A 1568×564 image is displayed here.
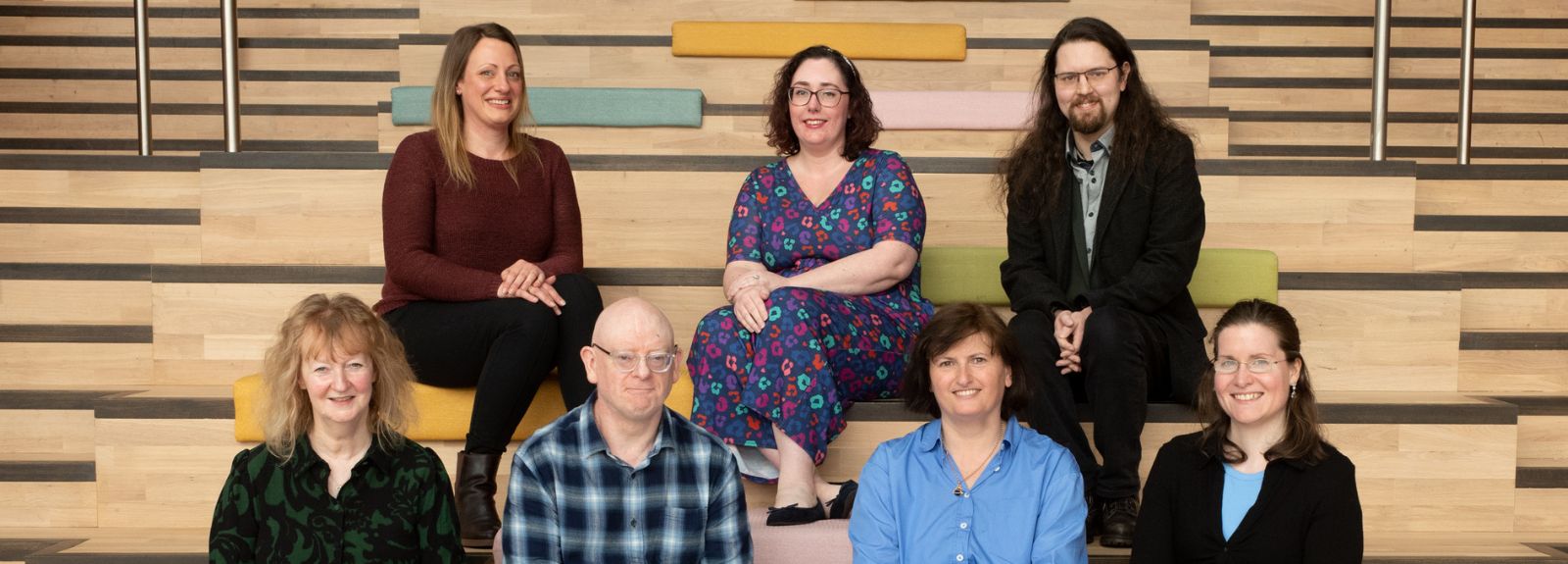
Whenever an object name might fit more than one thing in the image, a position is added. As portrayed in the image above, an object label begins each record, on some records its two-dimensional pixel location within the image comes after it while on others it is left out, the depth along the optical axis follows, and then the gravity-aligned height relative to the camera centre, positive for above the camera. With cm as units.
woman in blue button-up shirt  217 -44
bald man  207 -42
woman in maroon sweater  261 -14
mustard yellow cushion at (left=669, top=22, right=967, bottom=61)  430 +43
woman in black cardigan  214 -42
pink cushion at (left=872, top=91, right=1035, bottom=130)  405 +21
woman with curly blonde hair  211 -42
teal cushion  391 +20
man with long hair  257 -12
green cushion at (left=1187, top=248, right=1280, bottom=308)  310 -19
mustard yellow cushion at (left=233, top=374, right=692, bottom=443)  276 -43
